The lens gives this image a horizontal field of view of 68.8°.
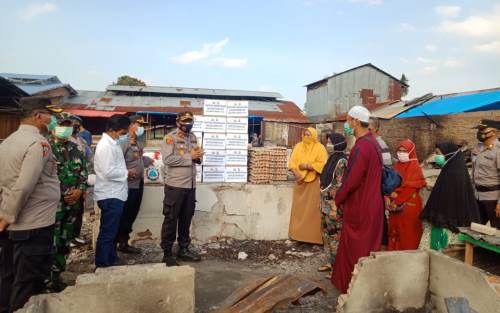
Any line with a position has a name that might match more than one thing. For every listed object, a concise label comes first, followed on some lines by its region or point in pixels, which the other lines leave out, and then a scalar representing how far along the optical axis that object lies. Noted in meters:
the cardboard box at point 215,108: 5.80
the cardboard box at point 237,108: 5.89
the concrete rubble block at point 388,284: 2.91
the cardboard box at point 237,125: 5.89
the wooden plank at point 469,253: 3.32
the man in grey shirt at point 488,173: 4.71
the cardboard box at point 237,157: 5.97
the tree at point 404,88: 30.30
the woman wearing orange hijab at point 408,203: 4.88
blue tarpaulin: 8.78
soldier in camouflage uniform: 3.69
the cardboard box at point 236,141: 5.92
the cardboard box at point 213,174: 5.91
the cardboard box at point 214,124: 5.80
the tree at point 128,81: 36.38
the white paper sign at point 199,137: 5.78
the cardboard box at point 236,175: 6.01
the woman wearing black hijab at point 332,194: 4.73
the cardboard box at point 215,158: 5.89
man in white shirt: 4.06
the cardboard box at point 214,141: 5.82
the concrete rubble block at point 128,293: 2.39
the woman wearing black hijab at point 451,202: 4.44
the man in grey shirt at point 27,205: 2.61
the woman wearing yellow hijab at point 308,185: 5.68
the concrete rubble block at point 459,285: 2.60
